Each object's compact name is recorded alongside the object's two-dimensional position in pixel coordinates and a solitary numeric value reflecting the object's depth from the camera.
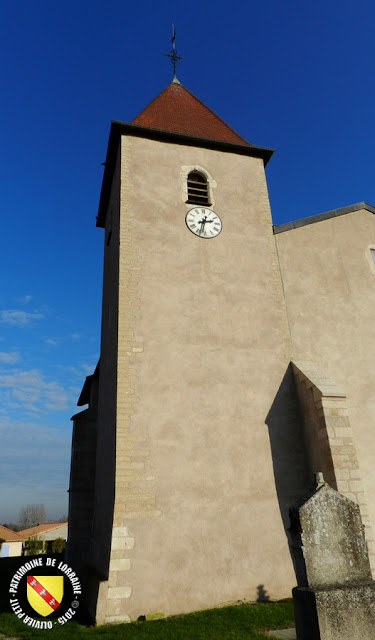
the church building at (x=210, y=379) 7.72
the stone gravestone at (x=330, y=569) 3.85
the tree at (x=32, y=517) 90.50
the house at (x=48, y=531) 43.97
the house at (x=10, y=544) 40.03
